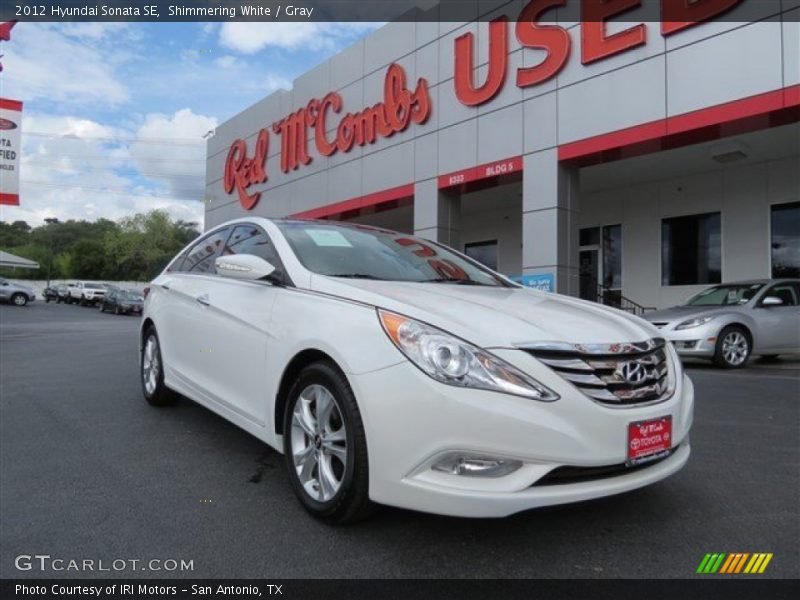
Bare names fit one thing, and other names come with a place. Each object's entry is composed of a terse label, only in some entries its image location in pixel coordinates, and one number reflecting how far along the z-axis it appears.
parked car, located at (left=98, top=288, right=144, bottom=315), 30.21
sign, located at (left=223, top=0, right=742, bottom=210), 10.62
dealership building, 10.01
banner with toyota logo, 17.66
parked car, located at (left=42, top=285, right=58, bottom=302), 44.48
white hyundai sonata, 2.23
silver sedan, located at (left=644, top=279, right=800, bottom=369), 8.55
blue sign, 11.67
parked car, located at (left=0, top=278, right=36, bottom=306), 32.81
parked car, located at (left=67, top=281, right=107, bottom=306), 38.22
